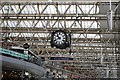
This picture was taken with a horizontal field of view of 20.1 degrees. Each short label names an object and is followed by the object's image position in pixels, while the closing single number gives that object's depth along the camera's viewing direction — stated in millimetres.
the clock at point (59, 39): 14508
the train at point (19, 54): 18369
